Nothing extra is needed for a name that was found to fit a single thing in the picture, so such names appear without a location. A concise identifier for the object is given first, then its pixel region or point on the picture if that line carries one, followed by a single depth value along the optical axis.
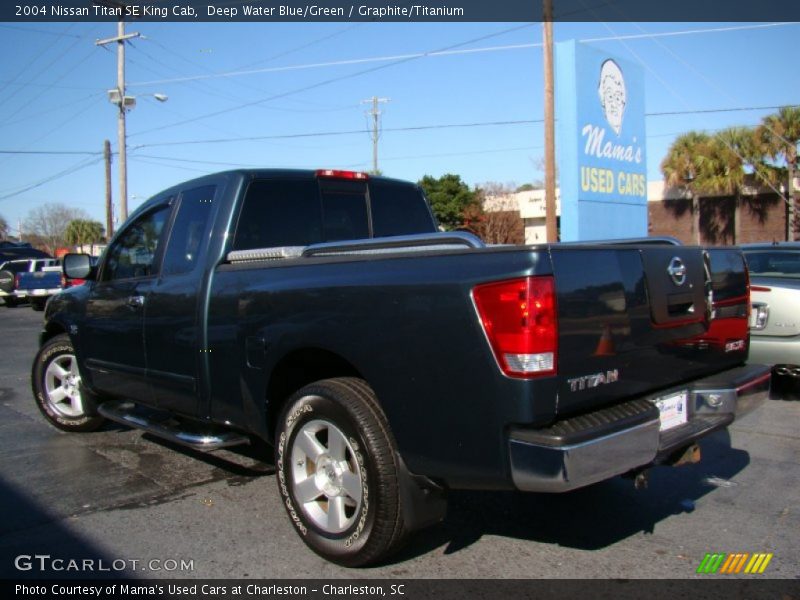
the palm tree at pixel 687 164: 31.81
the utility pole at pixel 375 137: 49.50
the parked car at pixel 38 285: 23.78
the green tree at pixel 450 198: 42.53
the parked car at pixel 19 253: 30.80
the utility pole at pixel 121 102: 27.88
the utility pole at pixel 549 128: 15.74
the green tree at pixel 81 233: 71.94
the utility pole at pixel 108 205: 34.59
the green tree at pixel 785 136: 27.92
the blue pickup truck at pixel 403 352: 2.80
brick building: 32.00
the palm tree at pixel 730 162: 30.02
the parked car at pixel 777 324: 6.39
